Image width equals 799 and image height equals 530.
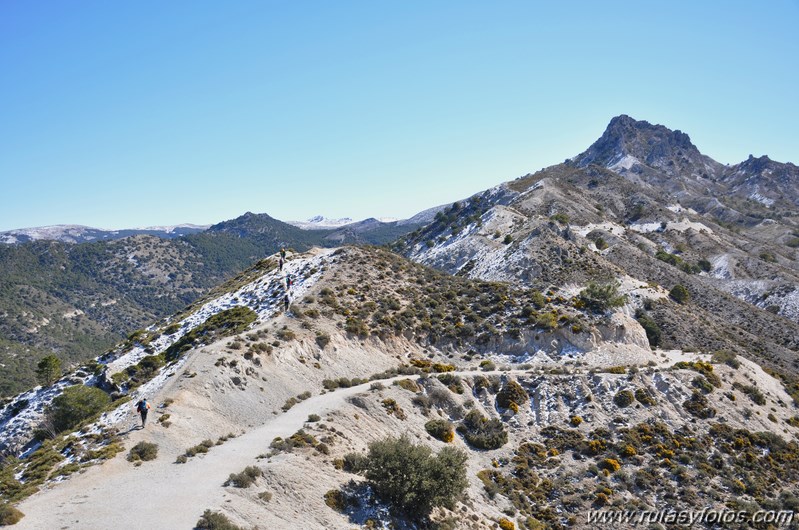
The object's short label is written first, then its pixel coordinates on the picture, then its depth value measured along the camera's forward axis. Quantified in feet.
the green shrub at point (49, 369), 148.15
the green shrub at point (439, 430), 106.22
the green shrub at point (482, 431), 110.11
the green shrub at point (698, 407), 126.41
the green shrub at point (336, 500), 69.72
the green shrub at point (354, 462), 78.89
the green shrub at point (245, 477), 66.95
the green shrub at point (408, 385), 116.16
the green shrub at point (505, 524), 83.20
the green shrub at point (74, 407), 112.27
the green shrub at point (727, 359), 152.66
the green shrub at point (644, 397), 126.31
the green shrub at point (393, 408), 104.53
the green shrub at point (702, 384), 134.60
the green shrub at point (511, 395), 124.16
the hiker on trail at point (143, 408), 82.48
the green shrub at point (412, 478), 73.20
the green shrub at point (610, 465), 104.58
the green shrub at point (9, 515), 55.52
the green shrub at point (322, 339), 131.95
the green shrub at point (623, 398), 124.47
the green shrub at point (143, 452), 74.16
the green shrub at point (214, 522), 56.29
